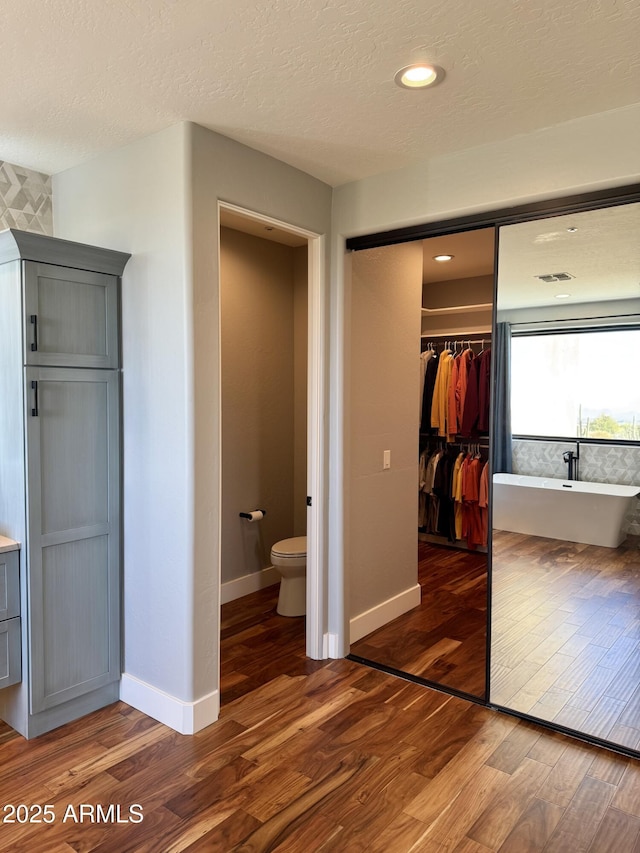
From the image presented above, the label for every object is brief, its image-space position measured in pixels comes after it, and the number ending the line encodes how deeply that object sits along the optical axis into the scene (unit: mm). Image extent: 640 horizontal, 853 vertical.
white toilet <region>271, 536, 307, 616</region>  3893
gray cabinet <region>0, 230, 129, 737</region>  2535
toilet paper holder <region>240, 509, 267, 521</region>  4312
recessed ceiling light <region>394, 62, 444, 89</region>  2074
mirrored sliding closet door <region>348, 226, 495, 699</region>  3463
